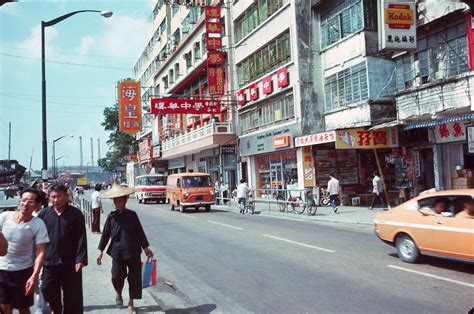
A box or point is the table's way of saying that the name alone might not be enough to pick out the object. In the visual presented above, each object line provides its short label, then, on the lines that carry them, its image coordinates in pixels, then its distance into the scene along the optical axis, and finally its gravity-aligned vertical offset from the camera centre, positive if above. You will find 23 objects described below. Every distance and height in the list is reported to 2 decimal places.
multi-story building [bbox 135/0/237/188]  36.44 +8.42
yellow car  7.98 -1.10
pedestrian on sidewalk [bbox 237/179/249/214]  24.08 -0.86
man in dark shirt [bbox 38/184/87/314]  5.37 -0.81
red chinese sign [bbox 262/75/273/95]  29.47 +5.94
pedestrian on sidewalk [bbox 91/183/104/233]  15.91 -0.95
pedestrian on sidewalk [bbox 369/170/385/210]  20.27 -0.68
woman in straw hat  6.26 -0.84
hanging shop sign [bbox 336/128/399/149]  21.06 +1.56
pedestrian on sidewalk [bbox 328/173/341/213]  20.86 -0.79
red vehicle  37.56 -0.46
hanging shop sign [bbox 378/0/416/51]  17.81 +5.62
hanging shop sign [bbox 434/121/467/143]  17.48 +1.43
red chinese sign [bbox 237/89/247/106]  33.56 +5.95
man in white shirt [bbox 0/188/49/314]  4.99 -0.71
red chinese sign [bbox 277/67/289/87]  27.33 +5.94
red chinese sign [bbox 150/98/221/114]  28.86 +4.79
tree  82.06 +7.28
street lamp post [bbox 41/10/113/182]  16.22 +2.77
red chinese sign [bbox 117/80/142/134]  41.21 +7.19
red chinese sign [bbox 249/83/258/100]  31.78 +5.98
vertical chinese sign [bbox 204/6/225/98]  33.44 +9.35
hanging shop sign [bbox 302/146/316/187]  25.61 +0.43
